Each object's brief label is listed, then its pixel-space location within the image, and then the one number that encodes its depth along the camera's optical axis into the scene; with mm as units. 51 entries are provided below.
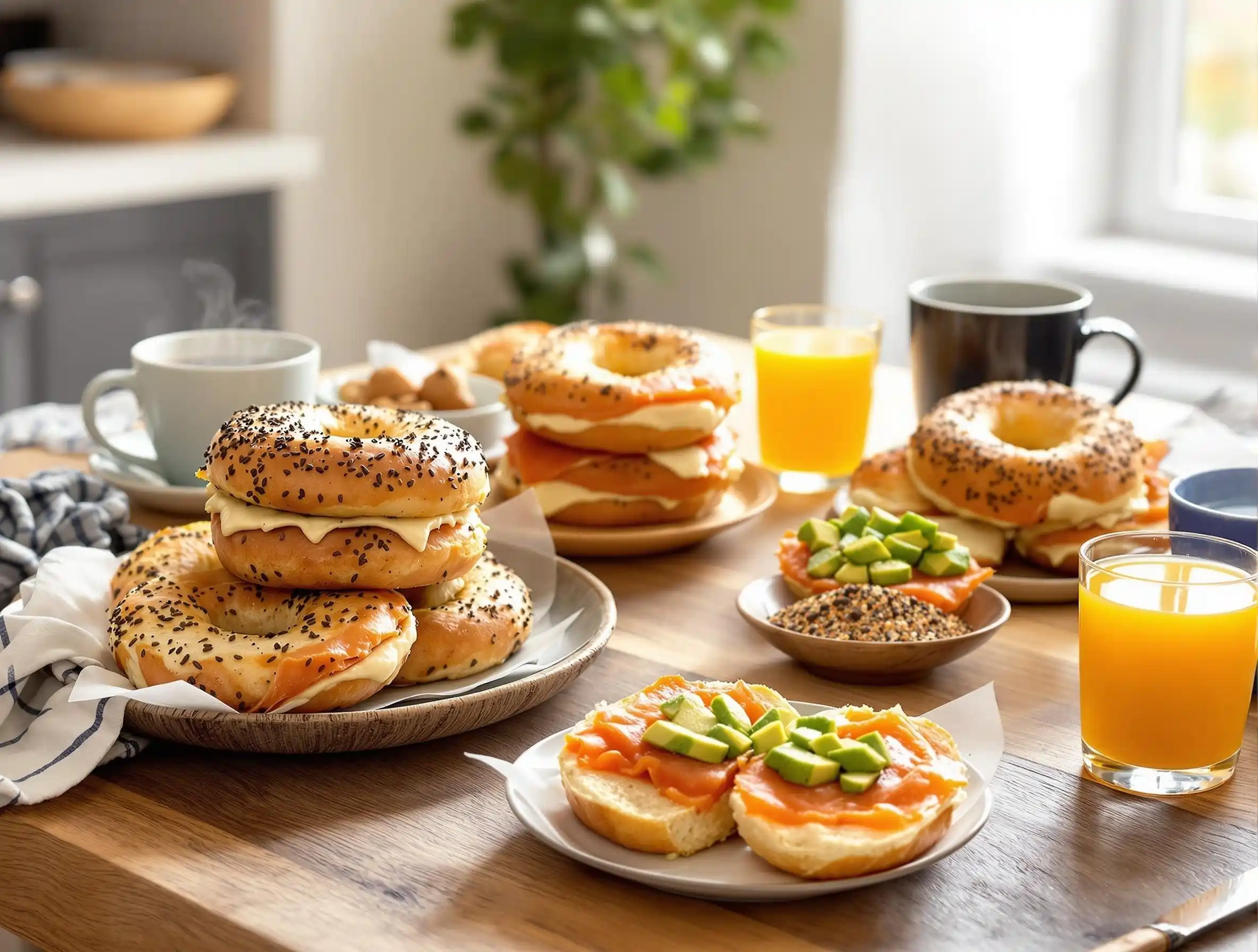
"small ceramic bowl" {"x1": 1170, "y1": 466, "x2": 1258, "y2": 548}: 1182
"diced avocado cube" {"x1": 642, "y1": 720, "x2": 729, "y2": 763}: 877
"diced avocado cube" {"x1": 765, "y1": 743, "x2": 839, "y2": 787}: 840
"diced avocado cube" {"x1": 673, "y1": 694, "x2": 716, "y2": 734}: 903
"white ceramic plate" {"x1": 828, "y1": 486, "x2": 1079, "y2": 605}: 1287
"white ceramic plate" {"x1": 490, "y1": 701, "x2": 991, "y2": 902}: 812
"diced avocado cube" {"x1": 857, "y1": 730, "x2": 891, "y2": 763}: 860
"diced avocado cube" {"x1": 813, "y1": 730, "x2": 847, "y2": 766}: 855
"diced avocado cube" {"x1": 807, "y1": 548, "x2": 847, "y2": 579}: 1204
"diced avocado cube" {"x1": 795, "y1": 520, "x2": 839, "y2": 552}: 1239
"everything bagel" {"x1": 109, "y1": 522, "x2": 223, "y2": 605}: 1127
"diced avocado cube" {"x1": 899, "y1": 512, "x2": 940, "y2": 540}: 1215
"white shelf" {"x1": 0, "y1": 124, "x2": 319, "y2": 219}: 2758
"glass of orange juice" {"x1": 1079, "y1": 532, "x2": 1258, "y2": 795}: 958
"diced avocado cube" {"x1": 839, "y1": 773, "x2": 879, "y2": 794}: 832
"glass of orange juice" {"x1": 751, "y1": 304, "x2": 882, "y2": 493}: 1610
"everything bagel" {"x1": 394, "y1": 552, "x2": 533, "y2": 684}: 1060
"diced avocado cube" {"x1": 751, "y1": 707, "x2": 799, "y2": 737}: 907
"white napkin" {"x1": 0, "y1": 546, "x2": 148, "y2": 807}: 976
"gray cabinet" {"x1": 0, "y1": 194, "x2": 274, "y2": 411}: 2920
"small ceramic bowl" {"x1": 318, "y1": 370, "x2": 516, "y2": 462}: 1577
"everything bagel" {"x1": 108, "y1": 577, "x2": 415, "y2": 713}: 972
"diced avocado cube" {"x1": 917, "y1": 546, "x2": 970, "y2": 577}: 1188
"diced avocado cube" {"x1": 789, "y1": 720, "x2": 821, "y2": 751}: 864
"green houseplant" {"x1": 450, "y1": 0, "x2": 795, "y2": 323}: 3236
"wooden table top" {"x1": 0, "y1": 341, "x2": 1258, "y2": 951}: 815
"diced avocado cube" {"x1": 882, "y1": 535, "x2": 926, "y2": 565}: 1201
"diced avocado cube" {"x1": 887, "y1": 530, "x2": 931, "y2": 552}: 1208
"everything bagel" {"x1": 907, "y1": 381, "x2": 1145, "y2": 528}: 1298
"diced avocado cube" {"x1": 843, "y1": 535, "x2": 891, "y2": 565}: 1201
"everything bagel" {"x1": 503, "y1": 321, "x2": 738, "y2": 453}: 1366
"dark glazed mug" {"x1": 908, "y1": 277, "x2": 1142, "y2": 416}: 1570
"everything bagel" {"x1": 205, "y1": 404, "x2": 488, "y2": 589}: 1032
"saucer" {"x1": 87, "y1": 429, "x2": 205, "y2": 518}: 1468
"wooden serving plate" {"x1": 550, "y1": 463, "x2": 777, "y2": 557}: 1384
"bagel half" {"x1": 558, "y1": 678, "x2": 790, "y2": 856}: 843
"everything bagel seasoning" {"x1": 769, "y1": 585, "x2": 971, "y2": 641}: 1112
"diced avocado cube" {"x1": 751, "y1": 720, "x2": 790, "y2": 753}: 878
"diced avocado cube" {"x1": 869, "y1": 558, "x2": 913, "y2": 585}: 1177
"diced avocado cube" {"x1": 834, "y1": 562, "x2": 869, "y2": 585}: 1195
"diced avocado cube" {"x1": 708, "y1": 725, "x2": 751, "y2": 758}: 884
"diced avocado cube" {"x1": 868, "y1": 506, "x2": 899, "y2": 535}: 1240
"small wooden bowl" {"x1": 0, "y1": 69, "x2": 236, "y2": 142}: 2869
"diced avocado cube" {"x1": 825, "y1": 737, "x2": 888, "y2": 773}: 844
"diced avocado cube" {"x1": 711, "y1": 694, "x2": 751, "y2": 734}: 905
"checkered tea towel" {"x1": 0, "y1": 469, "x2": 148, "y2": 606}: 1256
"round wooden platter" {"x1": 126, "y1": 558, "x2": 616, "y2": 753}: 963
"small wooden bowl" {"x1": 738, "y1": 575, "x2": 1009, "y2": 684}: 1090
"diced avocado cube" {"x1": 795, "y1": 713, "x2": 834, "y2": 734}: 879
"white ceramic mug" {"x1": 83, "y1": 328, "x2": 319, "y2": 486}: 1446
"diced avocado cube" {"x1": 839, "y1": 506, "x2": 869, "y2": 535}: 1253
